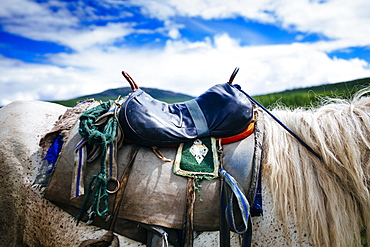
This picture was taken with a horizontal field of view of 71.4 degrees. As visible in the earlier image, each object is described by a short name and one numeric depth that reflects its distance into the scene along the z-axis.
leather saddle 1.52
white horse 1.47
